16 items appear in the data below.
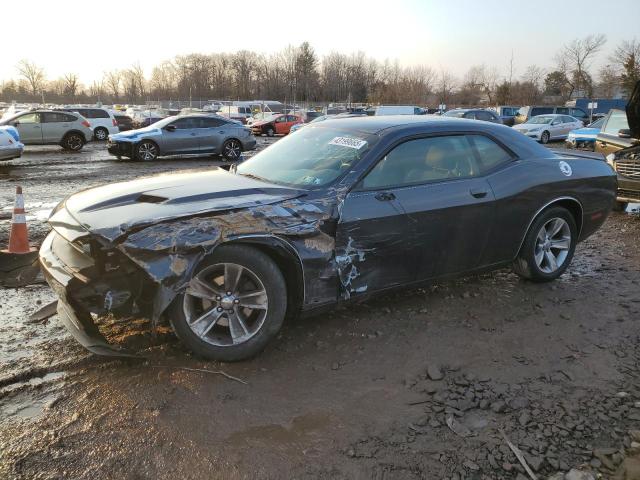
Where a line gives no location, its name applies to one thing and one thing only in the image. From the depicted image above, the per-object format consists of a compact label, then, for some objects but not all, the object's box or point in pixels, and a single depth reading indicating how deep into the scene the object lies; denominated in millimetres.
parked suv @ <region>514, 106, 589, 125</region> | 32312
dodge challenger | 3146
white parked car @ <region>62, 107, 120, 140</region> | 23016
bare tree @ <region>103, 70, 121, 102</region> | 87562
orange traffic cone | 5578
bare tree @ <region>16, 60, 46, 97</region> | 68688
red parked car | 29125
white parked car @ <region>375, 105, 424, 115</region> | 28386
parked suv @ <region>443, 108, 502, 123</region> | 22156
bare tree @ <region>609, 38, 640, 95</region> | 52188
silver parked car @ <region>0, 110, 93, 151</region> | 18391
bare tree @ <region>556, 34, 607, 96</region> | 67938
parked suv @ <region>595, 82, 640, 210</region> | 7875
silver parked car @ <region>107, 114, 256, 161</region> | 15914
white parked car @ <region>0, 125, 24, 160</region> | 13047
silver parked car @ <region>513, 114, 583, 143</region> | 24250
